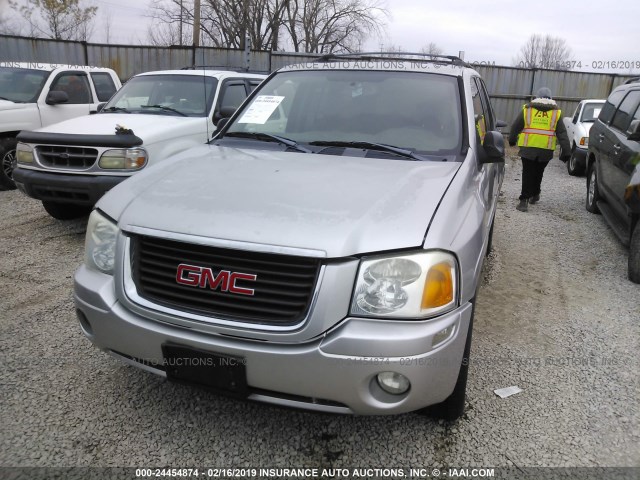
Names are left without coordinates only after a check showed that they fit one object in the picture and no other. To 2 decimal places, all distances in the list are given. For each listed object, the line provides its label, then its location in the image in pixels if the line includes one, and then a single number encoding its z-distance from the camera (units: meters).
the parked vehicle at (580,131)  9.95
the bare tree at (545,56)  42.53
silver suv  1.93
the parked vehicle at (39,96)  7.05
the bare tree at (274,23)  30.59
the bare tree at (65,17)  23.85
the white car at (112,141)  4.93
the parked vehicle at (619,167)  4.72
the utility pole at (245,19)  30.17
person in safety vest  7.06
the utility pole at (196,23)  19.50
